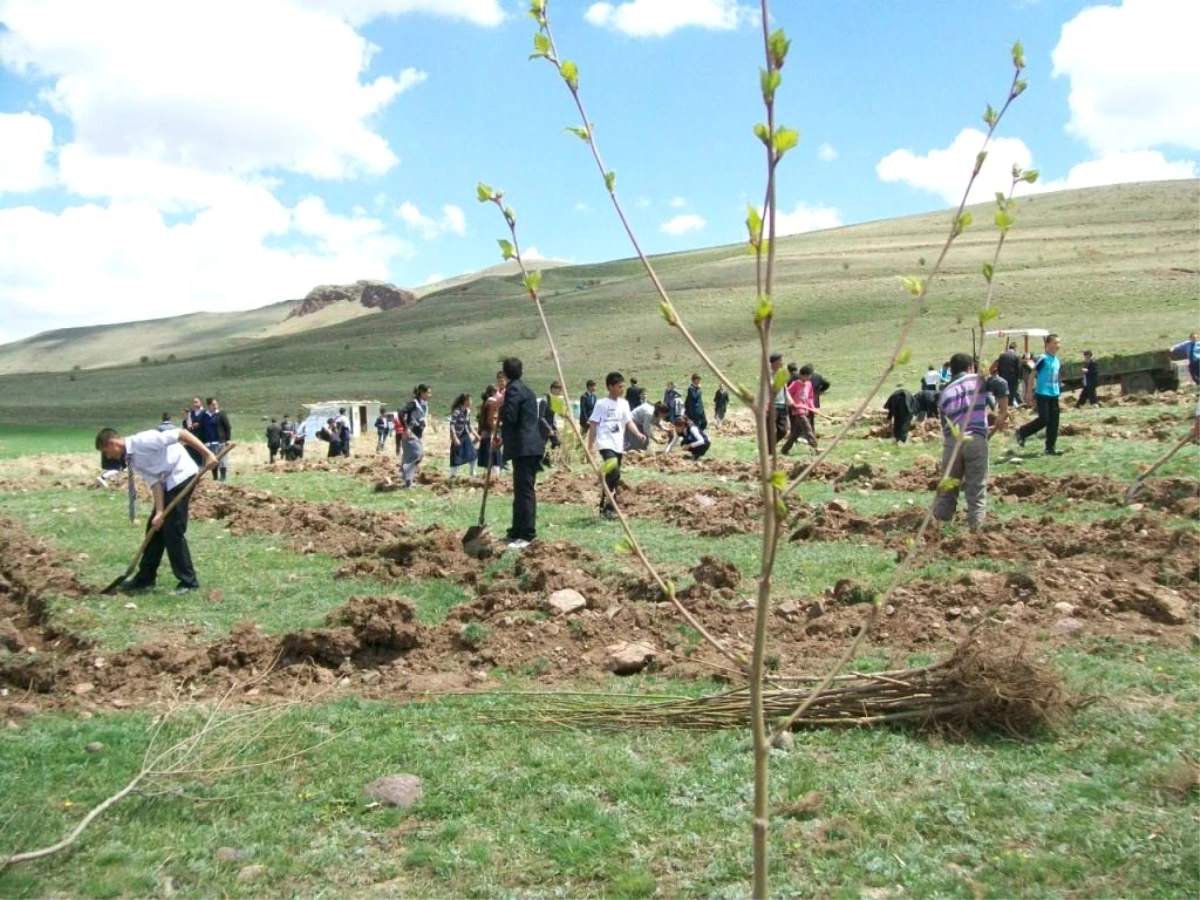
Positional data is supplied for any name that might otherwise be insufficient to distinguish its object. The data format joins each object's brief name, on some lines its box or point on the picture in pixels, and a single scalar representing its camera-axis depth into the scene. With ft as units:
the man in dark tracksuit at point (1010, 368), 69.05
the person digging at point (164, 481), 30.78
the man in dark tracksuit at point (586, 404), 69.62
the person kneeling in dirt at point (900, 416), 63.57
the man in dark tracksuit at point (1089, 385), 74.64
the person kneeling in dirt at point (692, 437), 58.85
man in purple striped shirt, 32.43
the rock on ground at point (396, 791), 16.26
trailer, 77.25
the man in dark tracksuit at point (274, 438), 93.30
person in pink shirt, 58.95
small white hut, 134.82
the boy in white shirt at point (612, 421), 41.11
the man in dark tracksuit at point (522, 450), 36.52
